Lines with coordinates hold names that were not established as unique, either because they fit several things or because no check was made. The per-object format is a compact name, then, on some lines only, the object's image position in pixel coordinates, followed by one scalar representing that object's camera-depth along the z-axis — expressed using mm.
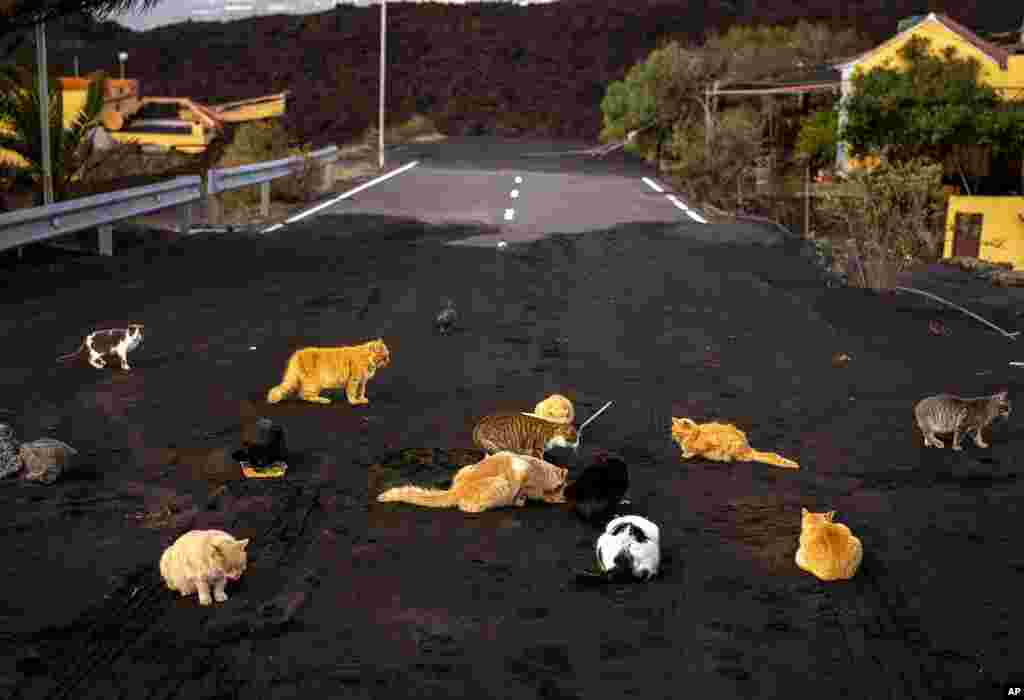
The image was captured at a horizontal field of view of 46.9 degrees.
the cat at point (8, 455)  6566
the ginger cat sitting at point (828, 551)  5316
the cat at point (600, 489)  5941
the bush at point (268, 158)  24391
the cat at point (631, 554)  5223
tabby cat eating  6742
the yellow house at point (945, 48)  39781
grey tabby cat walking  7270
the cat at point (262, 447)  6707
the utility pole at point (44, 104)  15828
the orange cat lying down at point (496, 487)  6160
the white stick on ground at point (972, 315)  11159
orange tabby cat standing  8172
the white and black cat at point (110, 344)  9336
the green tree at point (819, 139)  39875
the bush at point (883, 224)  13883
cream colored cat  5000
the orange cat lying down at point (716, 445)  7109
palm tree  16578
